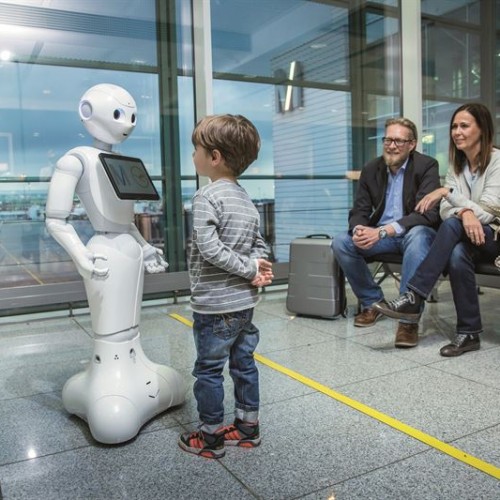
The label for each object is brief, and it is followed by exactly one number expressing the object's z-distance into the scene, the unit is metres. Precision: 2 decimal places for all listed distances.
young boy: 1.72
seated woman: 2.92
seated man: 3.33
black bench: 2.95
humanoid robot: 1.95
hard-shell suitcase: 3.72
